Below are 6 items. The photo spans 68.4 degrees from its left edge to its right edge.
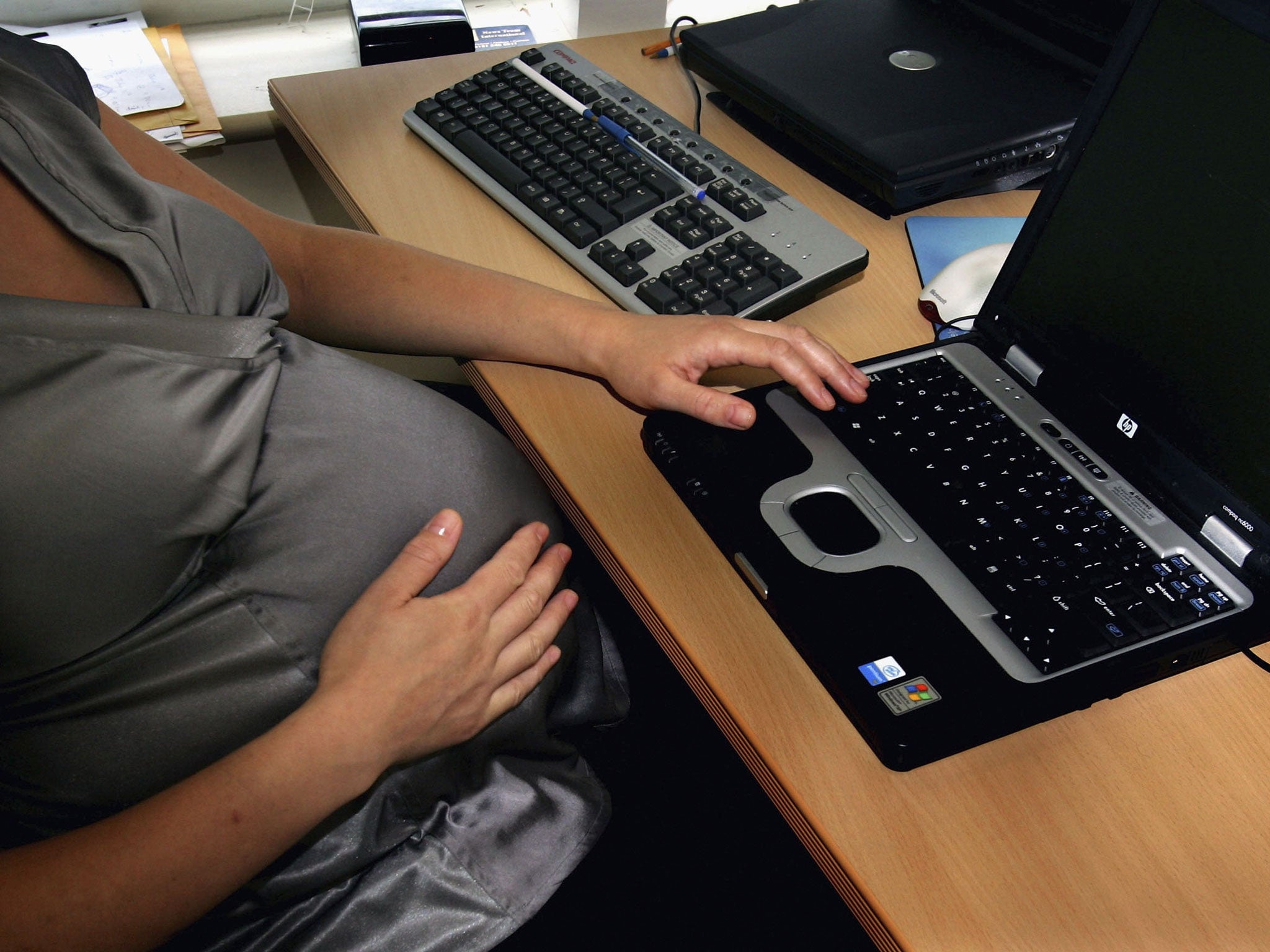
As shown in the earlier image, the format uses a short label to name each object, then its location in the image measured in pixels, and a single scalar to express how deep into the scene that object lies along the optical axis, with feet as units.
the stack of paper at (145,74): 3.39
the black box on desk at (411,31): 3.61
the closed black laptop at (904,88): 2.80
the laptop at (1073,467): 1.68
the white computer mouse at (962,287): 2.50
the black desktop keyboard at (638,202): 2.46
